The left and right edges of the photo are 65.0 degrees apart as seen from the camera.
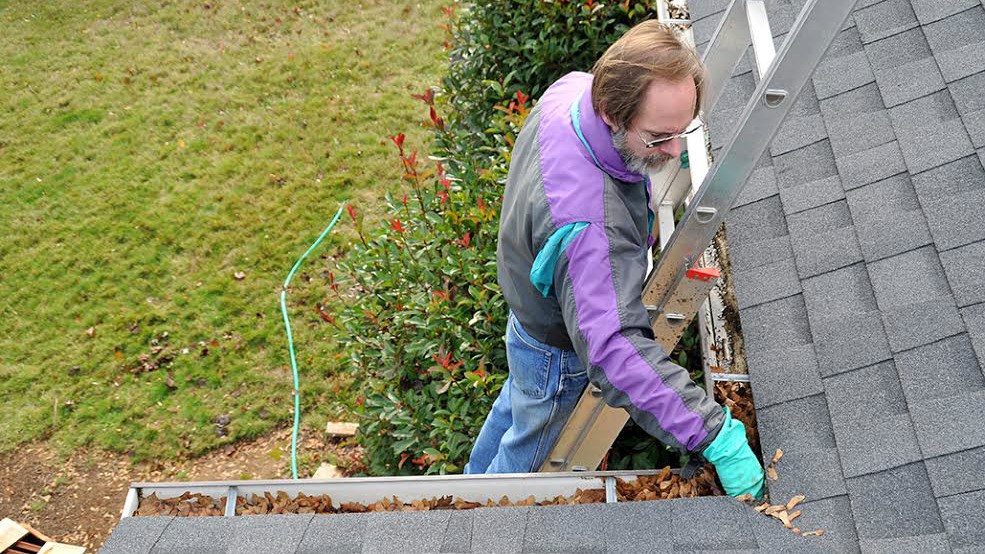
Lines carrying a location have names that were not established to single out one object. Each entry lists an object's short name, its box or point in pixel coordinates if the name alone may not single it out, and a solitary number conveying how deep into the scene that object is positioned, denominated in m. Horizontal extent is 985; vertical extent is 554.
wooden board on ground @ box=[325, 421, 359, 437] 5.54
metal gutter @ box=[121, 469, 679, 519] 2.48
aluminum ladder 2.00
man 2.19
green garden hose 5.19
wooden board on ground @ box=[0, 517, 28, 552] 4.37
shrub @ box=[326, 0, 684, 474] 3.81
